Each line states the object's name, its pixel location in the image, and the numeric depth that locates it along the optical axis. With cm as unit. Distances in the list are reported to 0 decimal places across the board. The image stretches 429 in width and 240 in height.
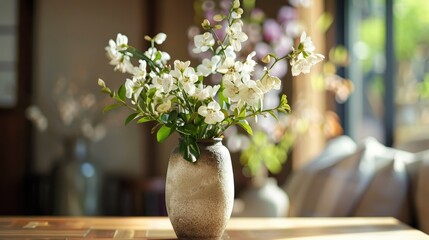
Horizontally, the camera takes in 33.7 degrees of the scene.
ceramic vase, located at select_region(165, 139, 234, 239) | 162
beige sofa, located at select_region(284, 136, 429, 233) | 242
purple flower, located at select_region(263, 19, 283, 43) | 331
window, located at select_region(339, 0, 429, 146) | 373
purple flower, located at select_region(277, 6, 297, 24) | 349
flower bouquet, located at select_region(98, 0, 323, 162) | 156
